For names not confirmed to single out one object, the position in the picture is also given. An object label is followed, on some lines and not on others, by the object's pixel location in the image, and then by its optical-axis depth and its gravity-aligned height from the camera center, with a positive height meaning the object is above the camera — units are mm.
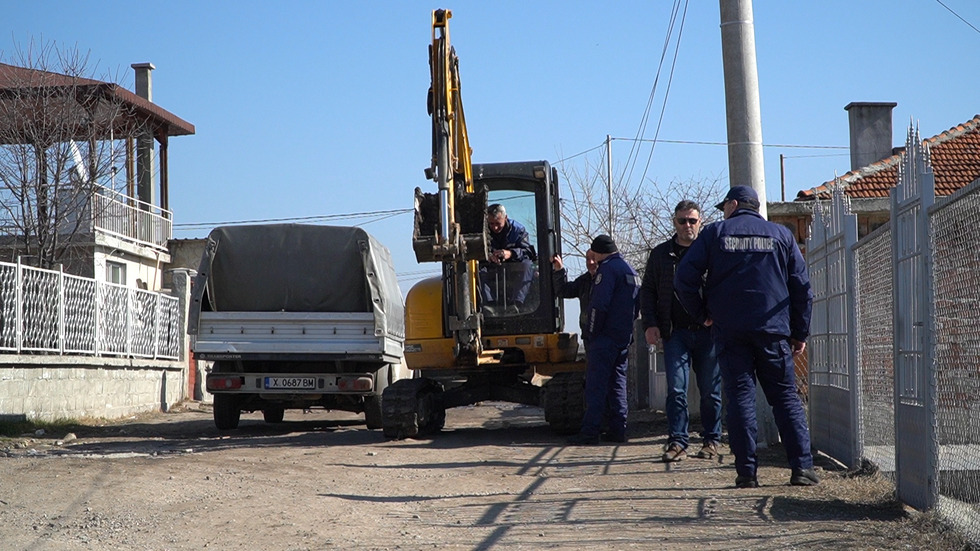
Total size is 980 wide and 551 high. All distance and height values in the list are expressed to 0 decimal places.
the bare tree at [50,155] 24922 +3781
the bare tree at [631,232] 34000 +2731
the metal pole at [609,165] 40562 +5587
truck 13109 +18
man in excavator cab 12008 +517
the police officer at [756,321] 7156 -38
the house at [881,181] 20844 +2549
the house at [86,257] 15125 +1709
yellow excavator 11172 +48
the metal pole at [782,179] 34438 +4218
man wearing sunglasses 9008 -188
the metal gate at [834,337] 8070 -172
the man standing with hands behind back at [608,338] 10430 -188
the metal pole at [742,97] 9891 +1937
